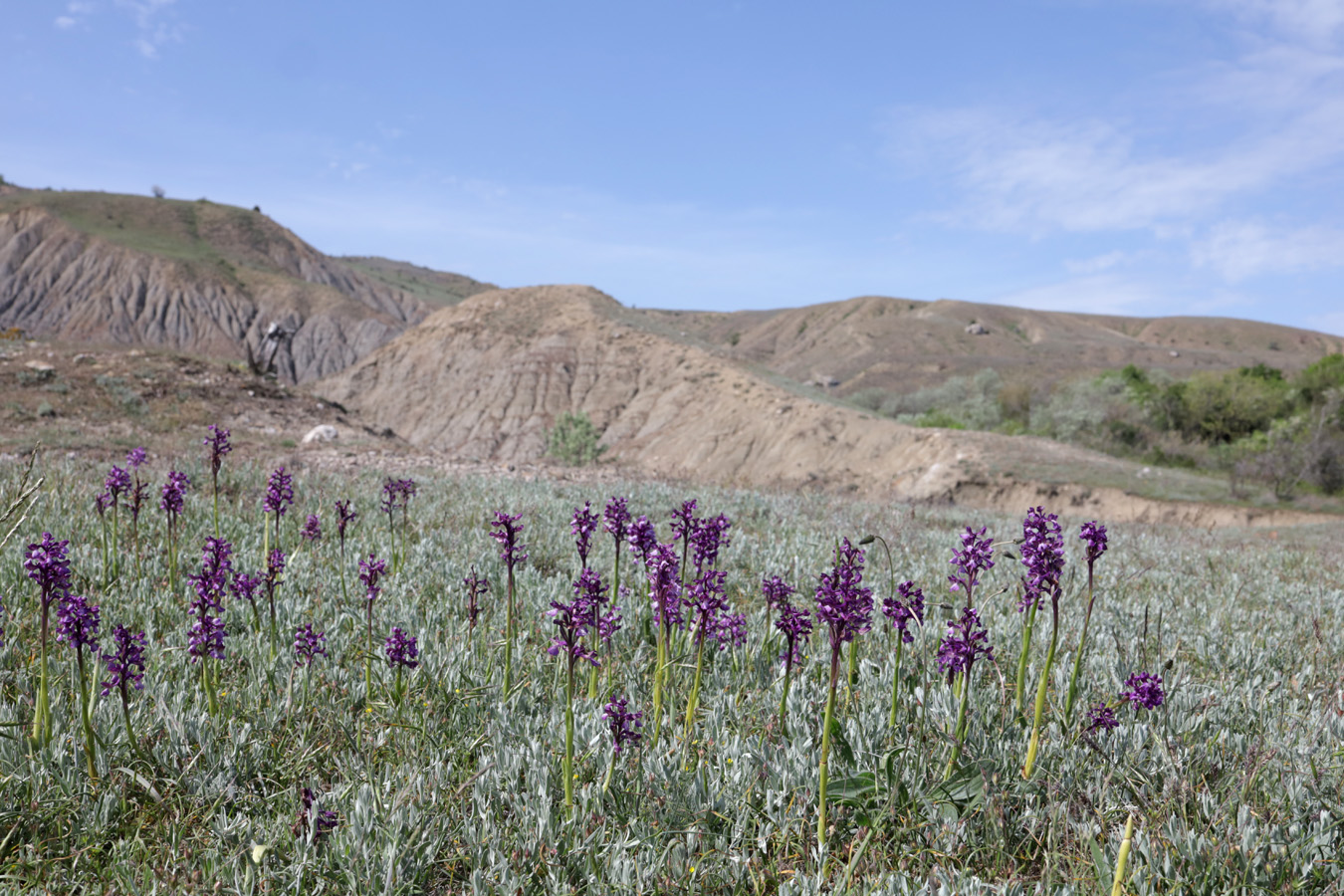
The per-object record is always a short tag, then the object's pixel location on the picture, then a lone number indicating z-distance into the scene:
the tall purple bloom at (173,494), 4.29
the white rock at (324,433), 16.62
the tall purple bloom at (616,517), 3.55
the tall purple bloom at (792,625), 2.64
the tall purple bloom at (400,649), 3.01
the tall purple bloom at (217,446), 4.79
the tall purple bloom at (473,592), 3.75
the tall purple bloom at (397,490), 5.62
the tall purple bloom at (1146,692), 2.85
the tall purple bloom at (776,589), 3.12
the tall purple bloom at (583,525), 3.39
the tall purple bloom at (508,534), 3.00
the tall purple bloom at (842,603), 2.15
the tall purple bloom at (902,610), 2.68
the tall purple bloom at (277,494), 4.72
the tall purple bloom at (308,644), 3.32
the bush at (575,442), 26.95
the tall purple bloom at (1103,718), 2.71
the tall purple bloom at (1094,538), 2.52
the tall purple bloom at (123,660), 2.62
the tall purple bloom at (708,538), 3.31
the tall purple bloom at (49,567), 2.62
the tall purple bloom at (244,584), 3.39
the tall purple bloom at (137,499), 4.34
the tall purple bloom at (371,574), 3.50
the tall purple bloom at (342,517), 4.39
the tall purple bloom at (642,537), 3.07
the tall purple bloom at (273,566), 3.43
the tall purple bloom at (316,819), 2.30
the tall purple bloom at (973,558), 2.65
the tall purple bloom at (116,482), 4.45
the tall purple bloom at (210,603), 2.95
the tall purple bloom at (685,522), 3.28
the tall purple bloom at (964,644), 2.57
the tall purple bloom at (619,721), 2.63
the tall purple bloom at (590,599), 2.48
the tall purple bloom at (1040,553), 2.42
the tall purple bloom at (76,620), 2.57
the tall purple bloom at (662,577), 2.74
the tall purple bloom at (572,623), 2.39
